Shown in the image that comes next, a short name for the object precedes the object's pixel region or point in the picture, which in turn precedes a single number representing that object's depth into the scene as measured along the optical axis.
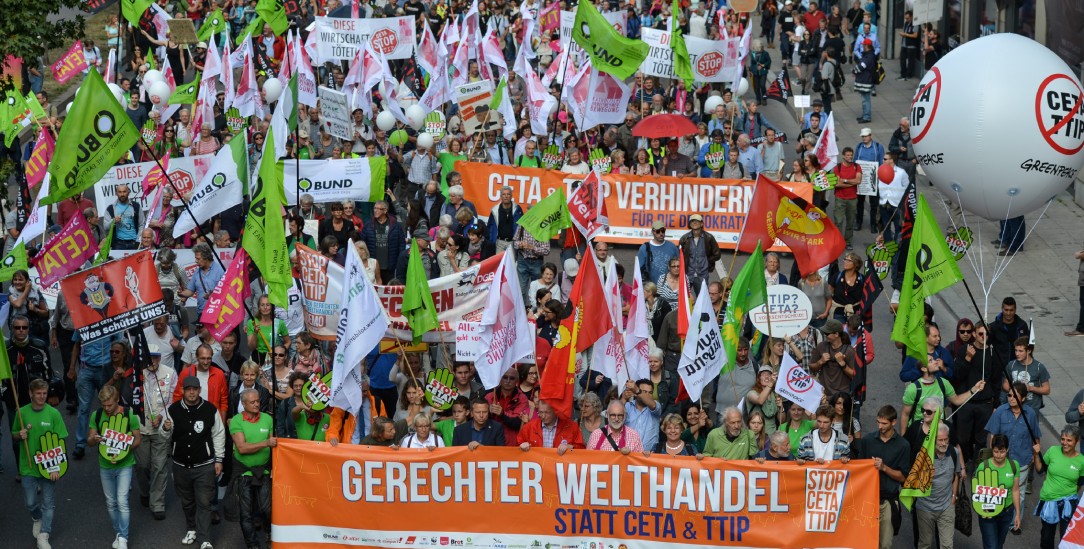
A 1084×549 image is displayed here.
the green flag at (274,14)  28.36
